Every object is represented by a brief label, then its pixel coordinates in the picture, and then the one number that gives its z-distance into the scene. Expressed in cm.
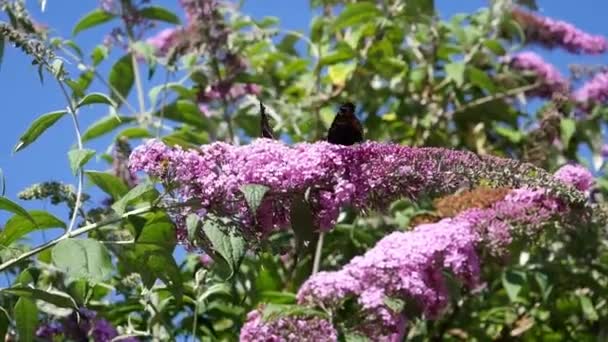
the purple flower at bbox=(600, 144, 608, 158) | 515
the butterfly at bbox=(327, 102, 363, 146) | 201
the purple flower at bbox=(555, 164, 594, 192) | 324
